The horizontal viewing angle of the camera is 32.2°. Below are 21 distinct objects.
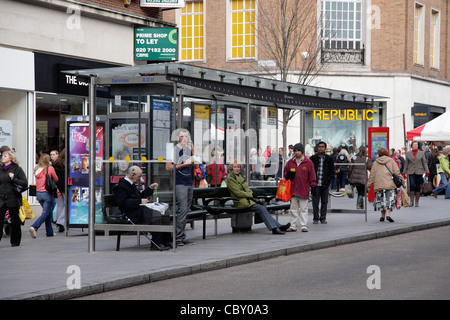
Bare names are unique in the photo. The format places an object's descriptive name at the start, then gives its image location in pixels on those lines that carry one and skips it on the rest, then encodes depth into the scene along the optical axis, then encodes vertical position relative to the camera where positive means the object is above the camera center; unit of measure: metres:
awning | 27.30 +0.39
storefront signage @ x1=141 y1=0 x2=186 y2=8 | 22.66 +4.04
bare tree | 33.22 +4.71
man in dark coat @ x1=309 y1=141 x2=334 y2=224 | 17.52 -0.81
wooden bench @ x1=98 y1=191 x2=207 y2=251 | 12.13 -1.29
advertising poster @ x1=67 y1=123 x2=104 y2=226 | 15.11 -0.63
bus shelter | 12.35 +0.54
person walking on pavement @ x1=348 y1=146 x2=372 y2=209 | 19.02 -0.73
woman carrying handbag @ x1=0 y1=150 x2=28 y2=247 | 13.38 -0.86
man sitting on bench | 12.39 -0.97
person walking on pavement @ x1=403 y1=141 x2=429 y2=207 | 24.36 -0.81
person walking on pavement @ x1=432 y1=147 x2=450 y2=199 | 27.28 -1.05
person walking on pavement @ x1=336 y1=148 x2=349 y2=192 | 21.05 -0.93
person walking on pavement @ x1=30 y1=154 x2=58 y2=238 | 15.22 -1.03
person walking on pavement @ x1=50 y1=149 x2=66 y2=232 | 15.98 -0.97
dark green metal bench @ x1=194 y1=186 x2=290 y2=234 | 14.55 -1.19
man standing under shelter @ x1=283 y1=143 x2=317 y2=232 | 15.51 -0.80
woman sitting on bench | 14.90 -1.03
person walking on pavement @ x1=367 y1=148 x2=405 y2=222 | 17.56 -0.89
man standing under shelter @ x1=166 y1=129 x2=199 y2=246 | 12.59 -0.53
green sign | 22.48 +2.85
